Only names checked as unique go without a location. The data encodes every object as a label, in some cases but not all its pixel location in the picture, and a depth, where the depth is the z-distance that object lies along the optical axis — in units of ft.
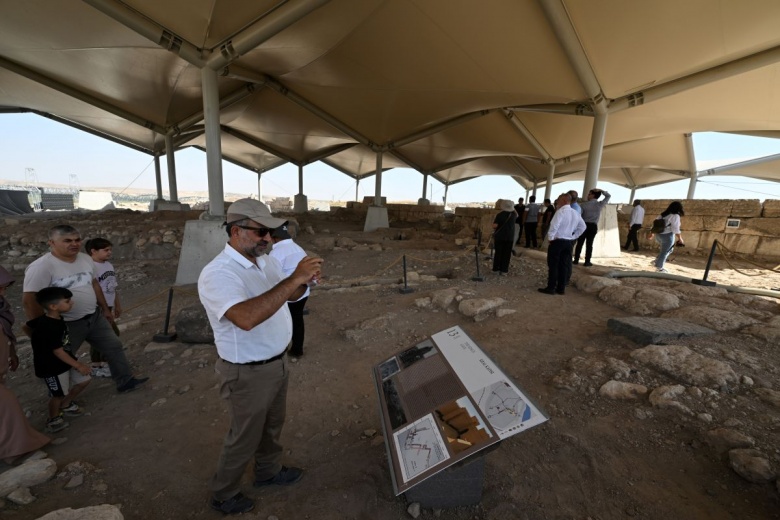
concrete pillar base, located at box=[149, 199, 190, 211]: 64.85
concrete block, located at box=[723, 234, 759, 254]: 32.53
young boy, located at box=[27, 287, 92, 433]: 8.72
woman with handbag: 23.27
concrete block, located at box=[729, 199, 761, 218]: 32.04
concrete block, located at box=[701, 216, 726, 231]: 34.54
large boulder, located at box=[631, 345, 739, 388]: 9.20
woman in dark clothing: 22.98
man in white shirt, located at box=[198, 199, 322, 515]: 5.57
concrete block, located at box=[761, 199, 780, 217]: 30.73
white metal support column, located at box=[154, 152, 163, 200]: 79.90
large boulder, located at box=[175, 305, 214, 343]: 14.67
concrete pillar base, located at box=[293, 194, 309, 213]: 89.15
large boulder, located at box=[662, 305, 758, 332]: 12.80
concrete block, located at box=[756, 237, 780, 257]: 31.04
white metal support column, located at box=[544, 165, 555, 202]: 67.01
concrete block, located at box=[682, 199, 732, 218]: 34.47
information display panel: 5.11
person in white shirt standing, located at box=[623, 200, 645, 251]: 34.45
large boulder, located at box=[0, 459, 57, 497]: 6.86
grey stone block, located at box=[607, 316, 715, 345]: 11.63
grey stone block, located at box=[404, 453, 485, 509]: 6.24
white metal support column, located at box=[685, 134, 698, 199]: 57.67
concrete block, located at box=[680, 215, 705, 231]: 36.09
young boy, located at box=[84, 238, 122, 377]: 11.46
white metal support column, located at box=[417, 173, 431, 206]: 97.26
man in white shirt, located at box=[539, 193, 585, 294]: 17.51
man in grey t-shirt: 9.05
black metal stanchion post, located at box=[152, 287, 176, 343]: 14.88
